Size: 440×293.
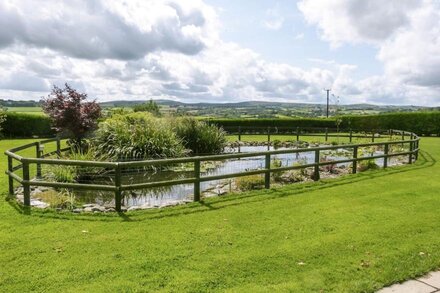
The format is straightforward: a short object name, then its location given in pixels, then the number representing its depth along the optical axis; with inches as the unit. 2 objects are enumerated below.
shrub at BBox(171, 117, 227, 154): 700.0
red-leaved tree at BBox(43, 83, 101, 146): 674.8
